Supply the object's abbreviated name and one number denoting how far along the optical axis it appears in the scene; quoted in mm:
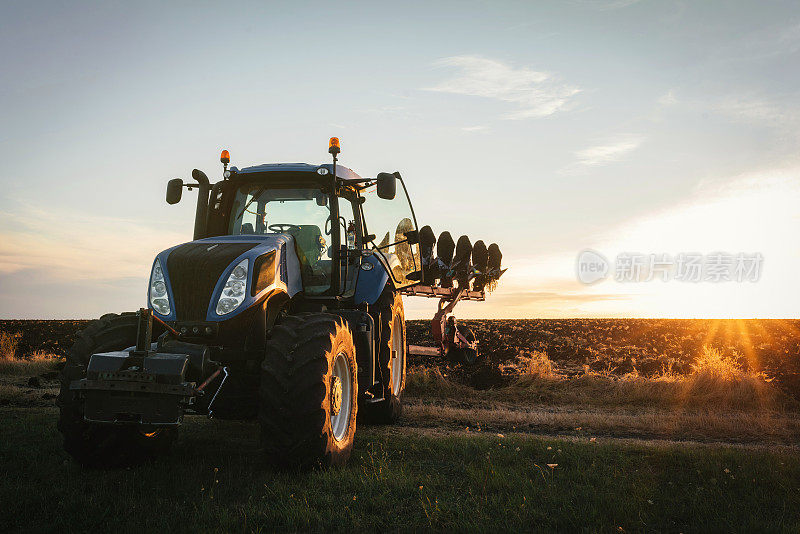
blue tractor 5633
